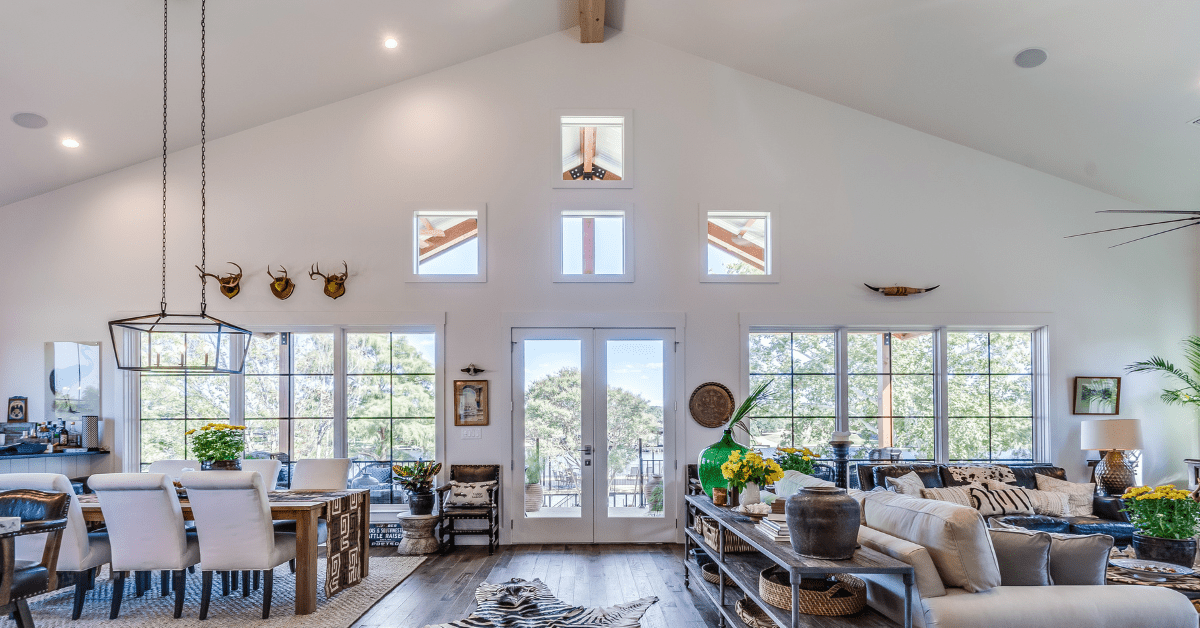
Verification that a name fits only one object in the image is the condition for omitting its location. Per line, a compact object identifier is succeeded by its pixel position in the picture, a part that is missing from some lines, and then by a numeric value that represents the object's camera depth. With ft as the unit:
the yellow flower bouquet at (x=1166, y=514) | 14.53
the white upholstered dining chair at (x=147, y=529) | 14.93
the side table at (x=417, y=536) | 21.67
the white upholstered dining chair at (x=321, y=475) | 19.62
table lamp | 21.27
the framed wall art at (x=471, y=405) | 23.22
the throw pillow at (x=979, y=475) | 20.97
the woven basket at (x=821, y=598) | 10.51
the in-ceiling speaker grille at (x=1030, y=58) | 18.51
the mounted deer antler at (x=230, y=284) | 23.07
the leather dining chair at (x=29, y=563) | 12.09
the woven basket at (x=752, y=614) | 12.15
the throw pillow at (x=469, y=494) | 22.07
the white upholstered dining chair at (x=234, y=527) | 14.96
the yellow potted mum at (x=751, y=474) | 13.99
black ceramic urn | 9.96
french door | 23.29
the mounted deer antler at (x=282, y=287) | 23.06
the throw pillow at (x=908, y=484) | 19.95
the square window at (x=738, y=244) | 23.76
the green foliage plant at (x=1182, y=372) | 23.15
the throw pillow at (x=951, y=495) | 19.91
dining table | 15.72
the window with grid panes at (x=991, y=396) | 23.79
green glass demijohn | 15.60
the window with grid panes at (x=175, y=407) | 23.38
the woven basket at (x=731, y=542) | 14.73
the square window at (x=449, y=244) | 23.47
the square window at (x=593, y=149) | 23.67
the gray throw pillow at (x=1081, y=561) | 10.81
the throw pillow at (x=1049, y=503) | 20.29
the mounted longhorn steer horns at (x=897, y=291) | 23.22
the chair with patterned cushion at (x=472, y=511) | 21.91
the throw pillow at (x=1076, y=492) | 20.65
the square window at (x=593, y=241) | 23.61
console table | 9.45
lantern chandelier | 23.02
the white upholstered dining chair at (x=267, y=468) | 19.38
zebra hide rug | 14.74
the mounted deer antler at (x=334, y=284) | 23.09
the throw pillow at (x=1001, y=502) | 20.20
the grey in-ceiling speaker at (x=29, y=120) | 19.57
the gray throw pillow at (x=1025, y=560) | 10.57
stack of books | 11.32
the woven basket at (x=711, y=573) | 15.93
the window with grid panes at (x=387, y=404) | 23.49
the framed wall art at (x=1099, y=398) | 23.52
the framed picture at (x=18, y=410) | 22.84
